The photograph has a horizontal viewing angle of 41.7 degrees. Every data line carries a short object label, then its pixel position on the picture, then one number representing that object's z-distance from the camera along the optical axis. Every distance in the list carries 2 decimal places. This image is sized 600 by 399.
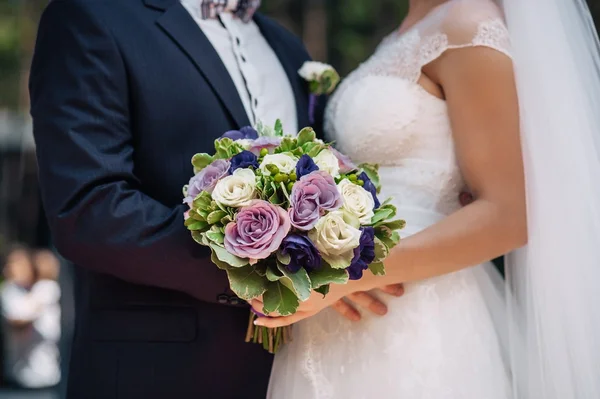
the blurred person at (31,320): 6.89
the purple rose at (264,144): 1.97
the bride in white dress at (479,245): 2.14
